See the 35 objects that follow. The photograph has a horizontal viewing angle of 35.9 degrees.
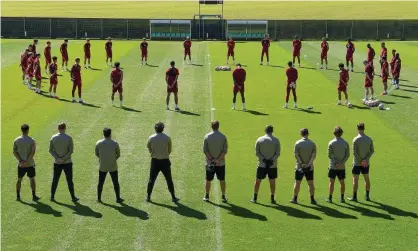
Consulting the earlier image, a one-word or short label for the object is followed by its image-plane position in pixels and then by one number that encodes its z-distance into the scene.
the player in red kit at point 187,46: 42.97
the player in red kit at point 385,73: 30.72
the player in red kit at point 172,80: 27.03
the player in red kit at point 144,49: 42.04
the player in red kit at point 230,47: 42.66
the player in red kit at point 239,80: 26.80
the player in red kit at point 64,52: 38.69
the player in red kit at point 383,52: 33.76
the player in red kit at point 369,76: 28.20
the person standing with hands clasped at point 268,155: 15.01
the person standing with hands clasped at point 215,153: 15.12
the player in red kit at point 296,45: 40.40
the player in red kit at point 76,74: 28.00
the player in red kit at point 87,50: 40.17
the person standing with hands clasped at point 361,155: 15.38
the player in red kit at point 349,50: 38.19
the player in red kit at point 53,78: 29.33
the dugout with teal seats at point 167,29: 71.38
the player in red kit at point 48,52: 36.97
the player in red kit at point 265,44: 42.53
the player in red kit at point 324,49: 39.21
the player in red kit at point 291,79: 27.09
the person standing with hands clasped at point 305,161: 14.92
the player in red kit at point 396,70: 32.67
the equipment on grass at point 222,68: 40.03
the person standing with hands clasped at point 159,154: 15.12
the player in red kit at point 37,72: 31.19
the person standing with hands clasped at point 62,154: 15.29
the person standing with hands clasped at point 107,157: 15.16
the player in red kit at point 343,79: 27.41
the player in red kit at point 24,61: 34.03
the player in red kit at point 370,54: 36.00
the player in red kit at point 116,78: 27.36
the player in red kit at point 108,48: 41.31
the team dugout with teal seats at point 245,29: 70.62
